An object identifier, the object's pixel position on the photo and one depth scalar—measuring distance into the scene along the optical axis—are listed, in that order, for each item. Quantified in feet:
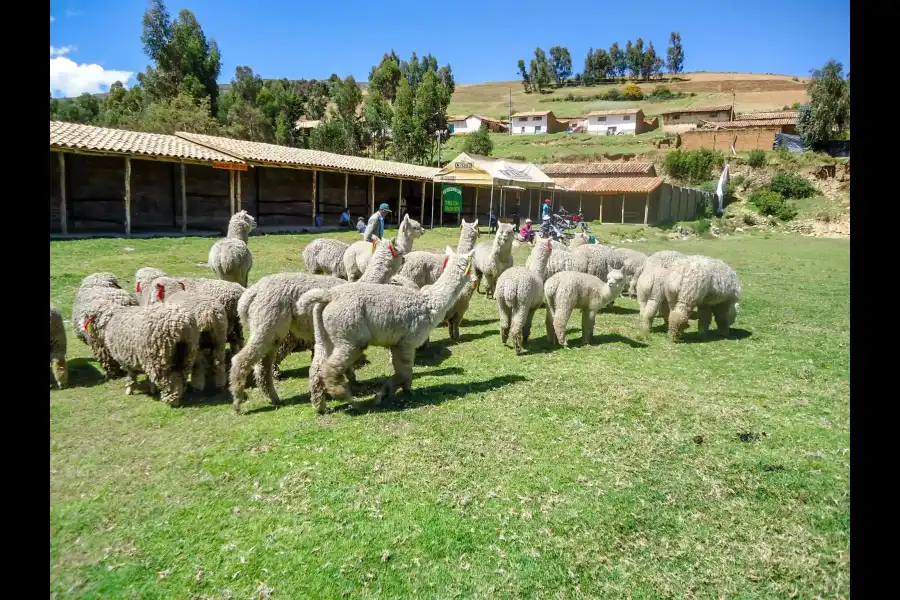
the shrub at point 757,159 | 123.10
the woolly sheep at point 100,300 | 13.29
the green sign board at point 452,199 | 94.12
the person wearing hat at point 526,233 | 70.85
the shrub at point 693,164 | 142.10
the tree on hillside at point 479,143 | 165.99
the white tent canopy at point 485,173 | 87.30
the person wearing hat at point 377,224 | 37.61
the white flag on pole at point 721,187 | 106.11
